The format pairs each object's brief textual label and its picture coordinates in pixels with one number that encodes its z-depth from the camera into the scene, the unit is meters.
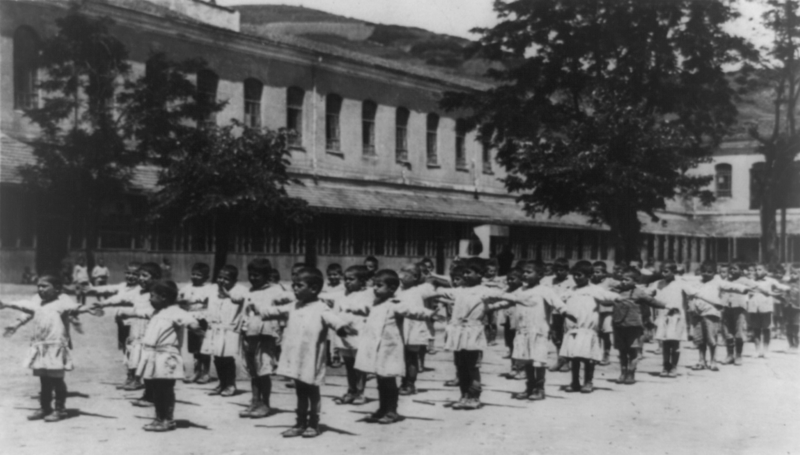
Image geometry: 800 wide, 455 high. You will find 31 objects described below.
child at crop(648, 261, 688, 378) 13.52
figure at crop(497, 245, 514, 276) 25.73
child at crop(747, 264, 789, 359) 16.44
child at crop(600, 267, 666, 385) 12.66
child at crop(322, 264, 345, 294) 11.01
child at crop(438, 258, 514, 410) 10.31
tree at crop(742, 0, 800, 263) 30.58
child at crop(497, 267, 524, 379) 10.92
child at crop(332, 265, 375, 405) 9.98
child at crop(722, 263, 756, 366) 15.42
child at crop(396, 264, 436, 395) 11.13
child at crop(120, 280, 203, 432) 8.62
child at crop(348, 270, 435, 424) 9.20
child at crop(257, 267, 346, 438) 8.62
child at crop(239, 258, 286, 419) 9.61
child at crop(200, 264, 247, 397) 10.51
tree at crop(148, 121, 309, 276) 22.66
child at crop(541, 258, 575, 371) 14.12
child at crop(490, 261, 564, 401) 10.84
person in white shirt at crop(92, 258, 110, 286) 23.64
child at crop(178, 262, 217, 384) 11.09
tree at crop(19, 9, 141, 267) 22.25
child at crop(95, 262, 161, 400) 9.80
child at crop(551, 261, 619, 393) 11.52
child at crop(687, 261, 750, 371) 14.20
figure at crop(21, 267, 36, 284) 24.67
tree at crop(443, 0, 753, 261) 22.12
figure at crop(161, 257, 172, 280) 26.70
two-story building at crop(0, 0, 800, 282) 25.50
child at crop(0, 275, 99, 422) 9.14
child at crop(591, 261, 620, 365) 12.96
